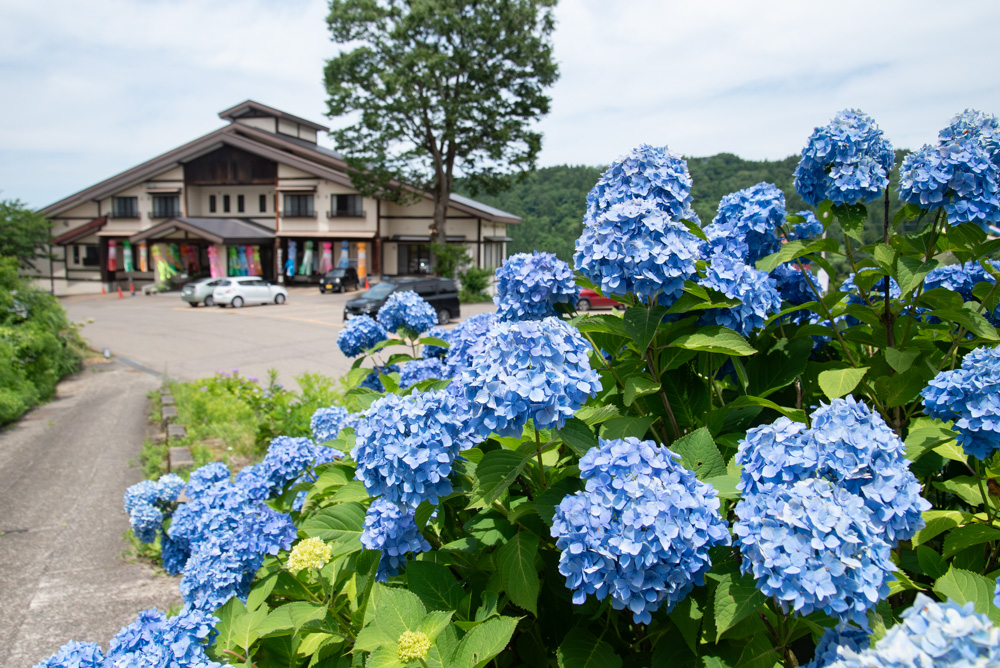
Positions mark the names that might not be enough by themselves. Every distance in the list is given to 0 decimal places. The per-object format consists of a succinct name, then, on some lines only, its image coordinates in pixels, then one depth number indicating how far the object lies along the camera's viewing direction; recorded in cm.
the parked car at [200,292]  2605
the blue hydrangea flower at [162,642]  154
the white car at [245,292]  2562
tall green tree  2770
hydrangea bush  113
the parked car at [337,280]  3044
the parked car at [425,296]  2025
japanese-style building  3219
